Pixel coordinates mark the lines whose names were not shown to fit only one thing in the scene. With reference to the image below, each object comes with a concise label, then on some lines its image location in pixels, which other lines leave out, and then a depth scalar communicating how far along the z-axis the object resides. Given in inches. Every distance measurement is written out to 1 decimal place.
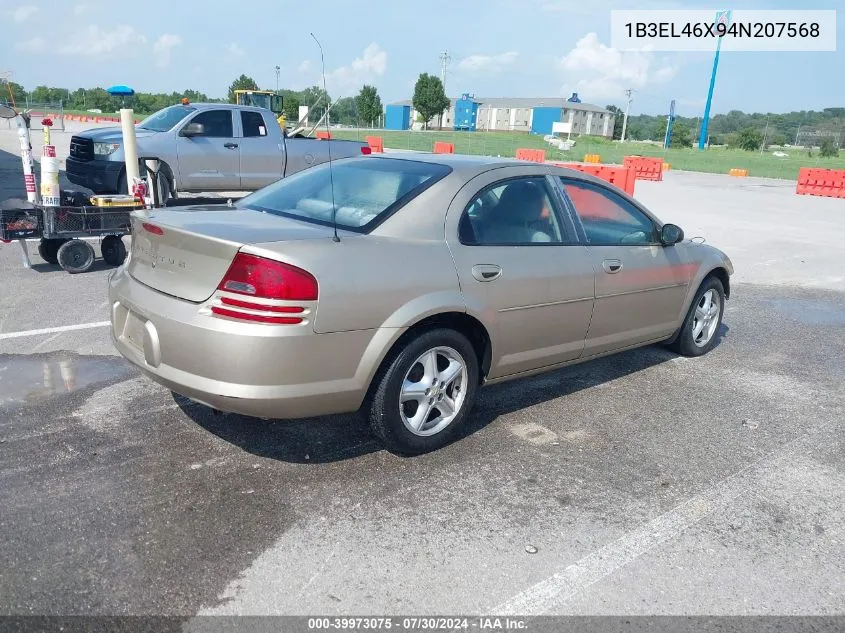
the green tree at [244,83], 2294.5
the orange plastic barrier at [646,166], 1131.9
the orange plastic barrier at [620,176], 693.3
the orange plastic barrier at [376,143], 1270.3
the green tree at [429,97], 3585.1
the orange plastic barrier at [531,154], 1210.0
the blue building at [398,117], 4532.5
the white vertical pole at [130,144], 312.2
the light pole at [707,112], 2846.2
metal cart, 278.2
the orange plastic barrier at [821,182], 981.2
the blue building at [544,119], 4692.4
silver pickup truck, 442.9
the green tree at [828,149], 2613.4
